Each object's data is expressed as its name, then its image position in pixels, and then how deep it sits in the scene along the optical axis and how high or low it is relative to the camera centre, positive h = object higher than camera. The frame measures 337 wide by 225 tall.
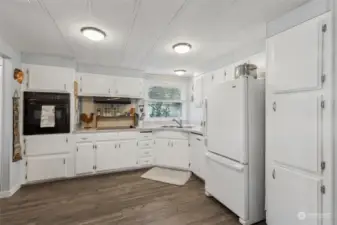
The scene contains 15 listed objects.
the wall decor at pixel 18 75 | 2.91 +0.58
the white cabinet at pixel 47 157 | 3.16 -0.82
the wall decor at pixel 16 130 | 2.88 -0.30
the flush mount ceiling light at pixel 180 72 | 4.37 +0.97
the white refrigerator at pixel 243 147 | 2.10 -0.43
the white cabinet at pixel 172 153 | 3.88 -0.90
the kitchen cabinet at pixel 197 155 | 3.33 -0.83
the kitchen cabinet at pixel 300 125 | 1.50 -0.12
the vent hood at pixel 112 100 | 4.03 +0.25
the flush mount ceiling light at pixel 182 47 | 2.71 +0.97
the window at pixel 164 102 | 4.87 +0.26
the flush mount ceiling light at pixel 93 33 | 2.19 +0.96
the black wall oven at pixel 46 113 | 3.15 -0.03
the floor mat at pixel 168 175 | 3.42 -1.28
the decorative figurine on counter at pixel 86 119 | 3.97 -0.17
